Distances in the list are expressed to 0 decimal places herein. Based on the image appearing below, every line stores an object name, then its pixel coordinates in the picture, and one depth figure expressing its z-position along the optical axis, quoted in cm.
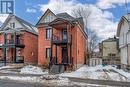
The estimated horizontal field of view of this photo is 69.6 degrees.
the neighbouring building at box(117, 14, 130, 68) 1239
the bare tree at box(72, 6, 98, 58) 2322
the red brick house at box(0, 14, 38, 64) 1630
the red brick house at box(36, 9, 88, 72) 1274
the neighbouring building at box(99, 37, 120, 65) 2630
